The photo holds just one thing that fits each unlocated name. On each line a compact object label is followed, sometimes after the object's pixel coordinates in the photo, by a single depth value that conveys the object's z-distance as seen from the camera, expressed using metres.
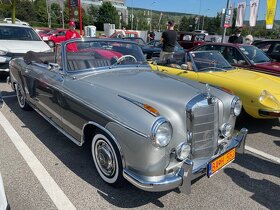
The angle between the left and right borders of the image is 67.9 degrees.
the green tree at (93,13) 70.10
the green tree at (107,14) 65.60
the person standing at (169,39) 6.21
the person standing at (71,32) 6.75
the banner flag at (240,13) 14.23
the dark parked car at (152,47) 10.44
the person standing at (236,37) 7.71
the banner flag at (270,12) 12.40
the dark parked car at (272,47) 6.56
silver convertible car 1.95
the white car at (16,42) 5.93
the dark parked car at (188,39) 12.97
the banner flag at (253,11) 14.01
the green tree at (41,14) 58.09
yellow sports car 3.51
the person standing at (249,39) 7.97
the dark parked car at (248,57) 4.99
